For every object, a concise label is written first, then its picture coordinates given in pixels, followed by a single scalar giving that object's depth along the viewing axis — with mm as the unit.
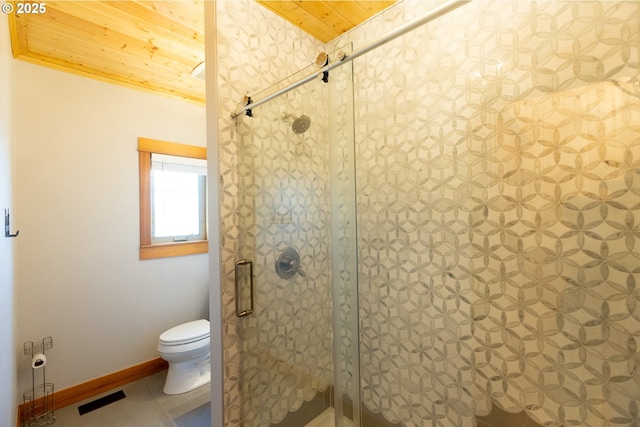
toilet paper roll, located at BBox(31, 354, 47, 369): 1686
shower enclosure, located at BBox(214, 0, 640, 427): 886
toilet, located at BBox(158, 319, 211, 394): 1950
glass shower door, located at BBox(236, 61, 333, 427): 1345
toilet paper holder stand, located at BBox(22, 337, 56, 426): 1712
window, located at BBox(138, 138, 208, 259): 2287
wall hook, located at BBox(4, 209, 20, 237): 1163
